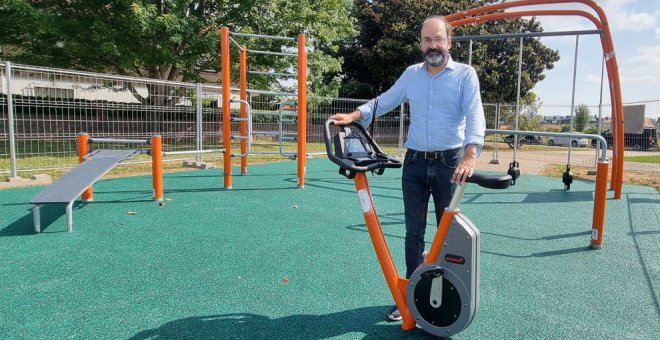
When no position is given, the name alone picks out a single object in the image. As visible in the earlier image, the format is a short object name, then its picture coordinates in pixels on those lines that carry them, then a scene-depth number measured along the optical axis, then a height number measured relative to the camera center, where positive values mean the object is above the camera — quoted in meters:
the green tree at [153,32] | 11.30 +2.89
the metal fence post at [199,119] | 9.05 +0.34
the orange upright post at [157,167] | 5.15 -0.41
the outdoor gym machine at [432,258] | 1.97 -0.60
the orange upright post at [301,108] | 6.24 +0.42
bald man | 2.15 +0.08
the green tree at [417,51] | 18.38 +3.93
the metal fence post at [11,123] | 6.38 +0.16
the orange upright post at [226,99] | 6.16 +0.54
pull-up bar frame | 6.18 +0.46
